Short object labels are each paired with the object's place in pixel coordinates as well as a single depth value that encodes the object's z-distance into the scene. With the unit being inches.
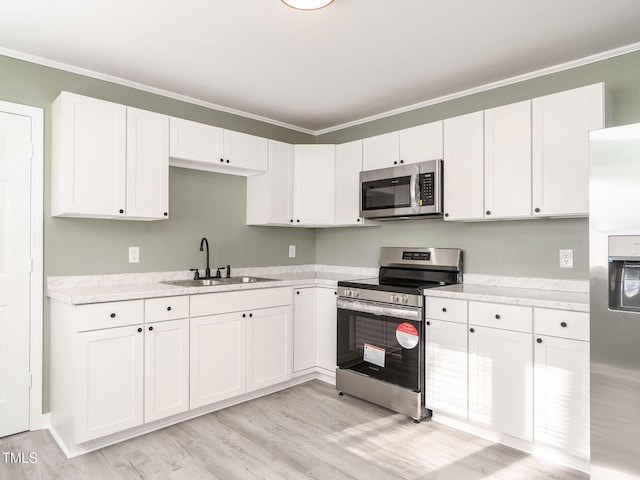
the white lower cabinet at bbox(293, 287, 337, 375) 138.9
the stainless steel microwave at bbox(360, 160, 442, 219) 121.9
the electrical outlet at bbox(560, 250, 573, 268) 107.4
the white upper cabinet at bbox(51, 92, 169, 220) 103.0
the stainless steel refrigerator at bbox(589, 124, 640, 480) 71.6
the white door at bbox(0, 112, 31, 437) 103.7
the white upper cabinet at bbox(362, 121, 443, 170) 124.4
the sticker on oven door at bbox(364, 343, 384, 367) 119.4
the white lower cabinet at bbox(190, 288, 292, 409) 113.5
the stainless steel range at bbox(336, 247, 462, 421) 112.3
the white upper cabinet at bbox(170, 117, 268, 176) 122.3
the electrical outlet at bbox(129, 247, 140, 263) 123.8
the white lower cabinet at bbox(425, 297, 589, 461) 88.0
